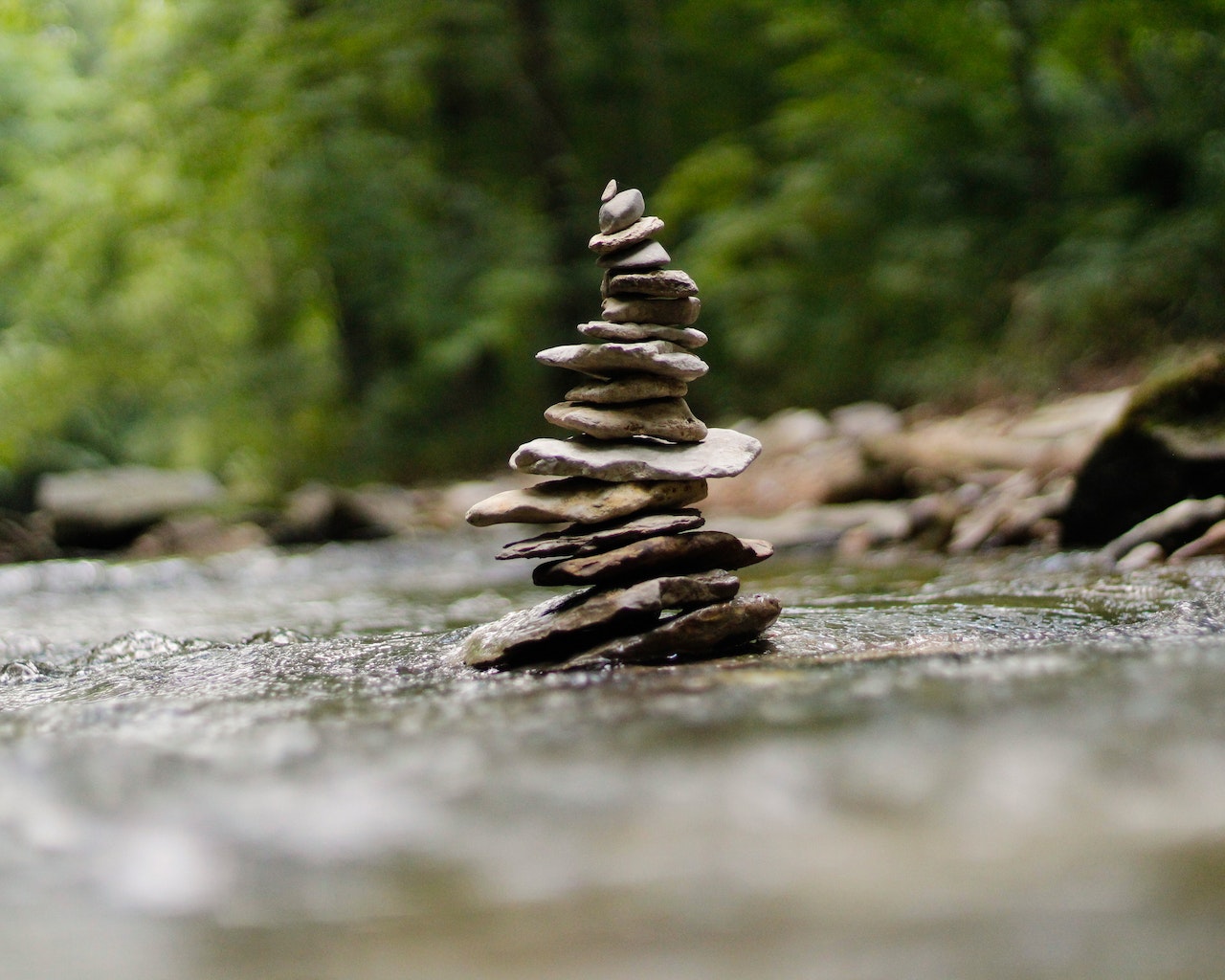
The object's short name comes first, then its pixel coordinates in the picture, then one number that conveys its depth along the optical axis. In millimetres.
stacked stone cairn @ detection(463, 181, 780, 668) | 3137
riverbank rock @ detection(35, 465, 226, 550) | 10766
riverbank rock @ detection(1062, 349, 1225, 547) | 5117
